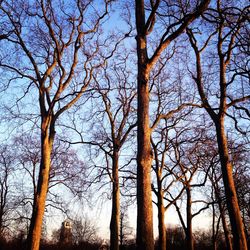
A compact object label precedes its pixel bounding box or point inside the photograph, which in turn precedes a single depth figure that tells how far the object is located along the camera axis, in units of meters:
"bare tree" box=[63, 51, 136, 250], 13.90
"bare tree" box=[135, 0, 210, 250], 5.78
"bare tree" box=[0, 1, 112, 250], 10.27
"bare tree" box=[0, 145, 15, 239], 28.15
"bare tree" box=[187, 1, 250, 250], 8.75
